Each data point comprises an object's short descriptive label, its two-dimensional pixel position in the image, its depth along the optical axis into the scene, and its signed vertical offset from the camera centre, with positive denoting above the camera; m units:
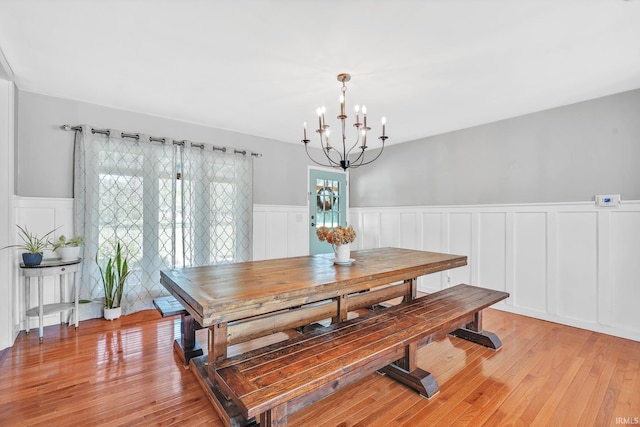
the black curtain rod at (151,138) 3.05 +0.90
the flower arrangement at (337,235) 2.37 -0.18
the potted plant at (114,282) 3.11 -0.75
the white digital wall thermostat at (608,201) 2.81 +0.11
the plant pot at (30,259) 2.61 -0.41
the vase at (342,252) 2.46 -0.34
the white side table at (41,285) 2.62 -0.70
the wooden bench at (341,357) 1.28 -0.77
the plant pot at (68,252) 2.83 -0.38
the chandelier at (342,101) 2.40 +0.99
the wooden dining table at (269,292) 1.58 -0.48
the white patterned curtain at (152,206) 3.09 +0.09
